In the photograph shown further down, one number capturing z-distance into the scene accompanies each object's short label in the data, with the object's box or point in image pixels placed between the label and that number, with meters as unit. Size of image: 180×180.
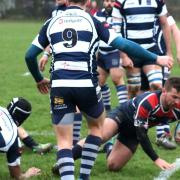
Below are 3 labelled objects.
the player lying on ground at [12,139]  11.80
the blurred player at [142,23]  16.83
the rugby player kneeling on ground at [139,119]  11.79
